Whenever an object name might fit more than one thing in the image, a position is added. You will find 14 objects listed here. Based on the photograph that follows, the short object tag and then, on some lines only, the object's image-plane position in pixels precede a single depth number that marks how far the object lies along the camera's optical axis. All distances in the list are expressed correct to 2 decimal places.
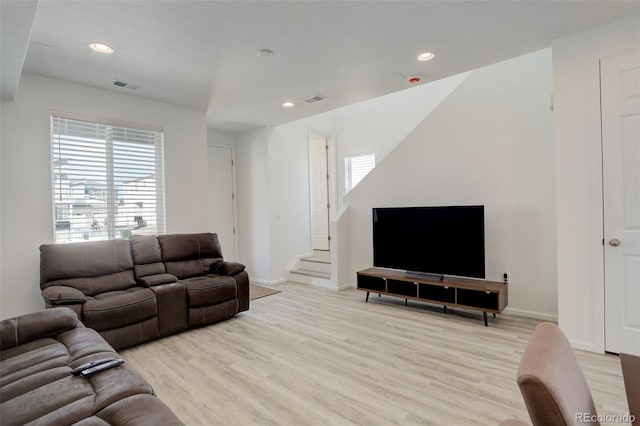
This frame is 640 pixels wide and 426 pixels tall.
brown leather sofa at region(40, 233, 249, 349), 2.88
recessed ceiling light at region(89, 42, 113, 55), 2.64
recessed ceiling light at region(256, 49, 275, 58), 2.79
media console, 3.35
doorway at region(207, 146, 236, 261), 5.72
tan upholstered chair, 0.69
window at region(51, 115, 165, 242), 3.40
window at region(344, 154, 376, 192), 5.95
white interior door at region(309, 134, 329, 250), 6.54
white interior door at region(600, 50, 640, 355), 2.47
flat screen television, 3.59
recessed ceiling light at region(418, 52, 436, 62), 2.92
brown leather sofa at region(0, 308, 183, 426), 1.31
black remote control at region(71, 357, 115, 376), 1.65
